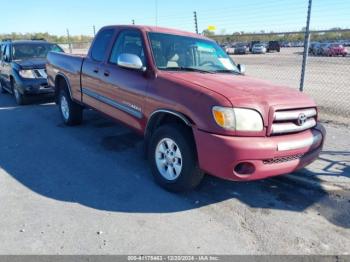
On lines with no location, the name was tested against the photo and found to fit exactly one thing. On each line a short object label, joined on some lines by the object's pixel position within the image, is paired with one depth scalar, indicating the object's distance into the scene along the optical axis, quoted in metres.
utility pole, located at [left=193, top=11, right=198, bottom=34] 10.41
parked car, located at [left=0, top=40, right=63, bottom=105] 8.55
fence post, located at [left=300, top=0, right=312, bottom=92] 6.61
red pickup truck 3.28
